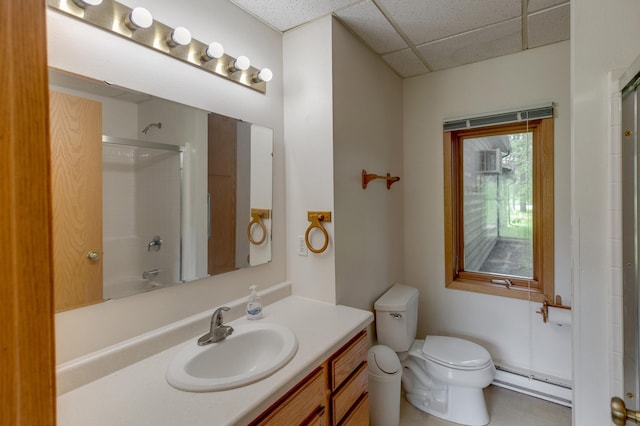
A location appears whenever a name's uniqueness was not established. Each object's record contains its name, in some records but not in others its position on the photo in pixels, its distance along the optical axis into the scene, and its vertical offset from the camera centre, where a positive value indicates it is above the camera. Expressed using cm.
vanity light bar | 103 +72
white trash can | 174 -107
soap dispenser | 150 -48
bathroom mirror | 100 +9
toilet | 186 -100
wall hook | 196 +22
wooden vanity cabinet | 104 -74
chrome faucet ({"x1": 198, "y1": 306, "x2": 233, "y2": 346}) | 125 -51
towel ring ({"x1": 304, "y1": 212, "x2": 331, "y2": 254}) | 169 -8
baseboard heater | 204 -125
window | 212 +0
